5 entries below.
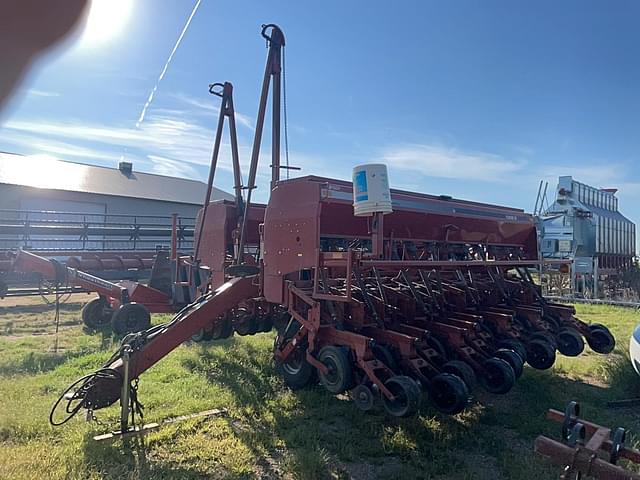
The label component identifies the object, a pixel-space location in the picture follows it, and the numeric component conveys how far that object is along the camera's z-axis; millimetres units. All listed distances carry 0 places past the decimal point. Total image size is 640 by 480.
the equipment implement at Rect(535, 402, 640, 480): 2268
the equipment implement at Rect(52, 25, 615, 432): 4414
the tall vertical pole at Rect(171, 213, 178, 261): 8586
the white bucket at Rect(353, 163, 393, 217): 4453
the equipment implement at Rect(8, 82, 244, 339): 8117
